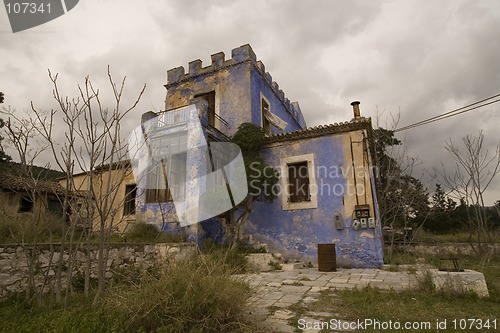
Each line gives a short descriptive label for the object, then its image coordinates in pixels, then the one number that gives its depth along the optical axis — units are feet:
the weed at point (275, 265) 26.27
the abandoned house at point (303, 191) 28.19
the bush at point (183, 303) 9.16
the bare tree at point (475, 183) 27.25
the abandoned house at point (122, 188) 37.31
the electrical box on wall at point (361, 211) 27.81
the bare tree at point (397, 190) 41.19
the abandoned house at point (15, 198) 35.86
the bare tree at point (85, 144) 11.61
